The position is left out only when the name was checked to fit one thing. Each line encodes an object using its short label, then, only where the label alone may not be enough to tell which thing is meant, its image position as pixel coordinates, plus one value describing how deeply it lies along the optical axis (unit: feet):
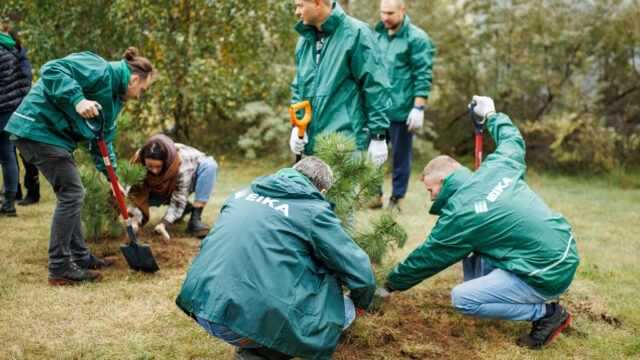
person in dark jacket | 15.88
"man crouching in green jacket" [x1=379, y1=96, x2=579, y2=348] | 9.66
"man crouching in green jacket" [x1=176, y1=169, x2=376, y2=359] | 7.47
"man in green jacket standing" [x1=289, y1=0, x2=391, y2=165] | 11.48
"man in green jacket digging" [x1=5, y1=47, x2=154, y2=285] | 10.71
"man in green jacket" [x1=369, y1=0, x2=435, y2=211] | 17.70
